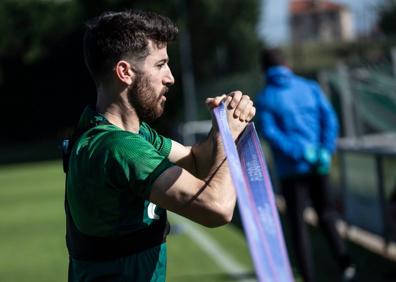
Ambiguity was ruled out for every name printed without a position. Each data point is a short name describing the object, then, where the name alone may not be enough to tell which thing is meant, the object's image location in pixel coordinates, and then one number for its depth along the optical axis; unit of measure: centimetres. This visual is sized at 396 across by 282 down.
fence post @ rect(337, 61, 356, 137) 1888
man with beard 473
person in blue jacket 1225
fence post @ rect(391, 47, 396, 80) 1685
